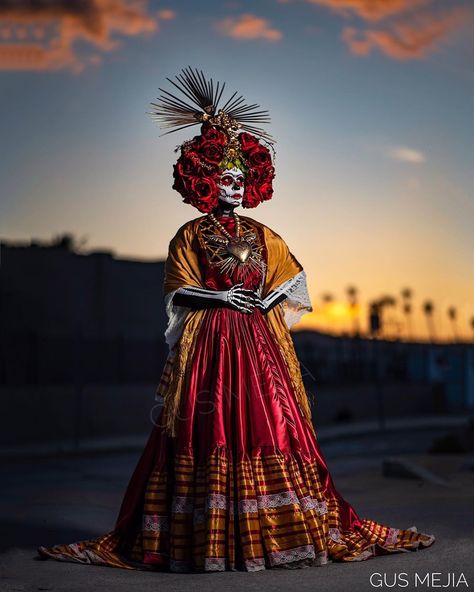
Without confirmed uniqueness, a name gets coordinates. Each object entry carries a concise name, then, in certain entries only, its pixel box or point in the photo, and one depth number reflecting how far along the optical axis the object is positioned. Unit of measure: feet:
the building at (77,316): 82.69
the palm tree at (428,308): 393.09
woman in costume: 23.25
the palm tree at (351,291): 323.57
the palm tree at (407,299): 375.45
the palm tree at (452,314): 374.02
